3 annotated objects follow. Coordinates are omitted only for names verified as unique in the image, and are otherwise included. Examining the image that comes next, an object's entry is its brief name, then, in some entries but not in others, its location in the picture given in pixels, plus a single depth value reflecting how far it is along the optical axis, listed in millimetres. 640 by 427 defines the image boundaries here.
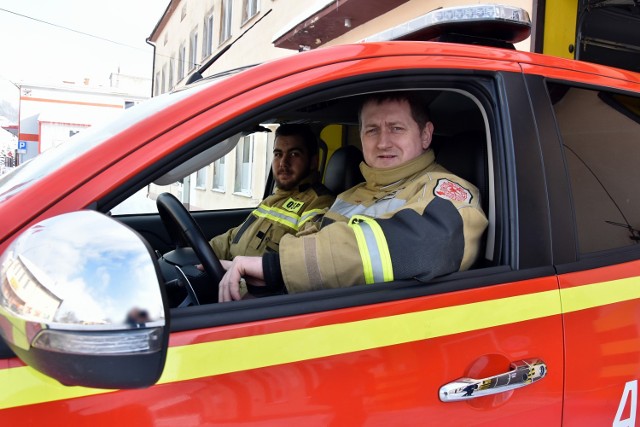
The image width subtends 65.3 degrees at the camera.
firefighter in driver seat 1107
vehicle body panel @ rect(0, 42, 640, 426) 857
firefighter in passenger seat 2197
